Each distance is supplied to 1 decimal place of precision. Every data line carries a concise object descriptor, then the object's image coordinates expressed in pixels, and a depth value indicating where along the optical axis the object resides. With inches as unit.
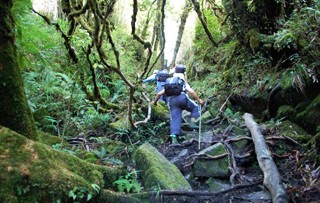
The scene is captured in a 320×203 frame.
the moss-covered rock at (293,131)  158.5
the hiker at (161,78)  267.9
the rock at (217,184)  129.4
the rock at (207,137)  184.3
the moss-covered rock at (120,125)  187.1
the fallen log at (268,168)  103.1
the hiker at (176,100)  197.9
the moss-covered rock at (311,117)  161.8
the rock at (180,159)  148.0
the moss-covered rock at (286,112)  185.2
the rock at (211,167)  139.5
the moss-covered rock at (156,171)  110.4
